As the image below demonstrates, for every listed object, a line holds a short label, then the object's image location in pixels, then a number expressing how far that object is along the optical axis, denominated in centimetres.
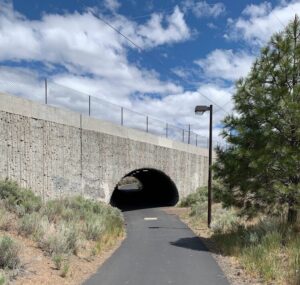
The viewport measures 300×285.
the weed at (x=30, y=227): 1260
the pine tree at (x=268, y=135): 1456
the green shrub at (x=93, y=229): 1559
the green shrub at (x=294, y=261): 966
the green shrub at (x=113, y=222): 1781
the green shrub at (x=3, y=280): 823
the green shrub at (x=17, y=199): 1479
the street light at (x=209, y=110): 2297
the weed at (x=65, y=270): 1030
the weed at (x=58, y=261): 1077
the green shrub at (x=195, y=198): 3510
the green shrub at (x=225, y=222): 1862
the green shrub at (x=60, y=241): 1187
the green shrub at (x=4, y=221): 1252
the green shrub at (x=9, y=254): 962
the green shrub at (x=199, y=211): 2611
